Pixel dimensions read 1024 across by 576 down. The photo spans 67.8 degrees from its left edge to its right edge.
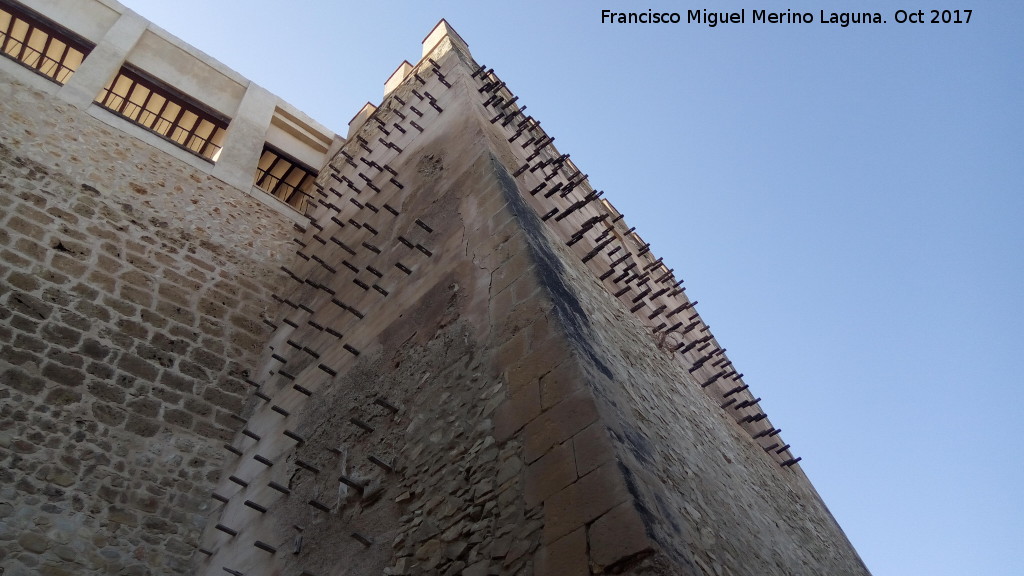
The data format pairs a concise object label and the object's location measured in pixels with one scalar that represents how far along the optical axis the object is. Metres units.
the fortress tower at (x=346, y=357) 3.56
